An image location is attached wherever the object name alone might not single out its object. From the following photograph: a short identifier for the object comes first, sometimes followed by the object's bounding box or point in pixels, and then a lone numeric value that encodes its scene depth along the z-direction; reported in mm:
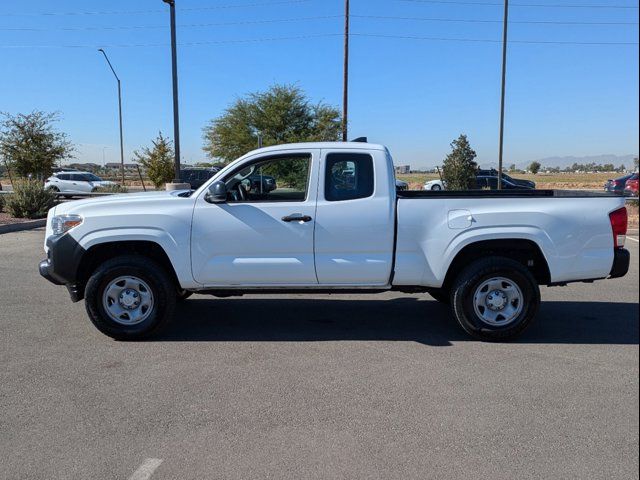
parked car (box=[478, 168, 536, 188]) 33188
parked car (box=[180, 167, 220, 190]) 28859
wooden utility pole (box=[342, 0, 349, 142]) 24406
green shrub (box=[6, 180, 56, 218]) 17000
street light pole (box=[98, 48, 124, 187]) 38369
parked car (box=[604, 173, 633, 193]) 26280
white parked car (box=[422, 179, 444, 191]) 30831
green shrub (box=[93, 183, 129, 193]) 24881
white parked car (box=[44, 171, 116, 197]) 32219
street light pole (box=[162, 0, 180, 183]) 17172
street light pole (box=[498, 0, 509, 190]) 20438
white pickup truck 5328
